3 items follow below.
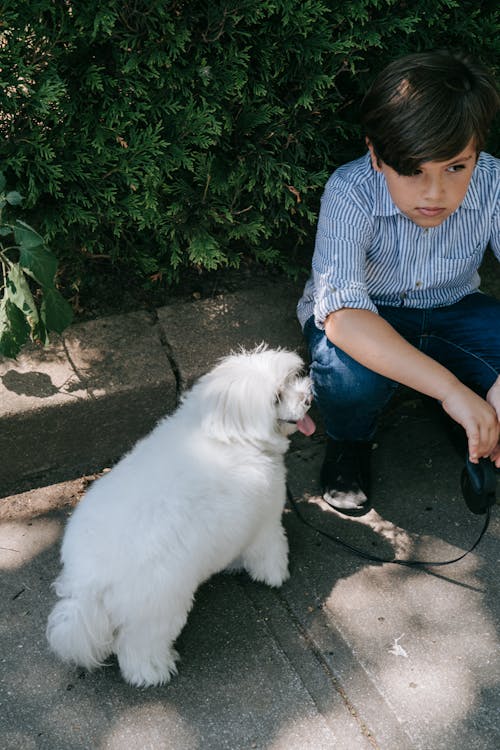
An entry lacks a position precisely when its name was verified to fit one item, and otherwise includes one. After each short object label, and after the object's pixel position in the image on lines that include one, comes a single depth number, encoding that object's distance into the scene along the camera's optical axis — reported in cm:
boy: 214
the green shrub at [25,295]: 223
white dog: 191
